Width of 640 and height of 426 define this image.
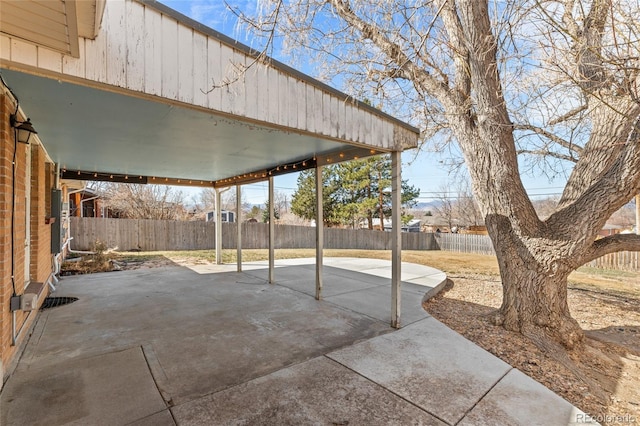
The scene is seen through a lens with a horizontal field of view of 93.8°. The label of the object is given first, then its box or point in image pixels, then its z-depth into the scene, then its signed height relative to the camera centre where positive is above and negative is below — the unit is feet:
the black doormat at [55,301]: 15.31 -4.34
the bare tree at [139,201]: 57.57 +3.75
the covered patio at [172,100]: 5.91 +3.59
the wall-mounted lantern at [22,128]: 9.28 +2.96
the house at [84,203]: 31.64 +3.42
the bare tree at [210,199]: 110.55 +7.70
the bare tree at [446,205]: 99.40 +4.48
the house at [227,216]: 101.58 +1.24
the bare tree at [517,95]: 10.54 +5.01
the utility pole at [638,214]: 39.91 +0.19
